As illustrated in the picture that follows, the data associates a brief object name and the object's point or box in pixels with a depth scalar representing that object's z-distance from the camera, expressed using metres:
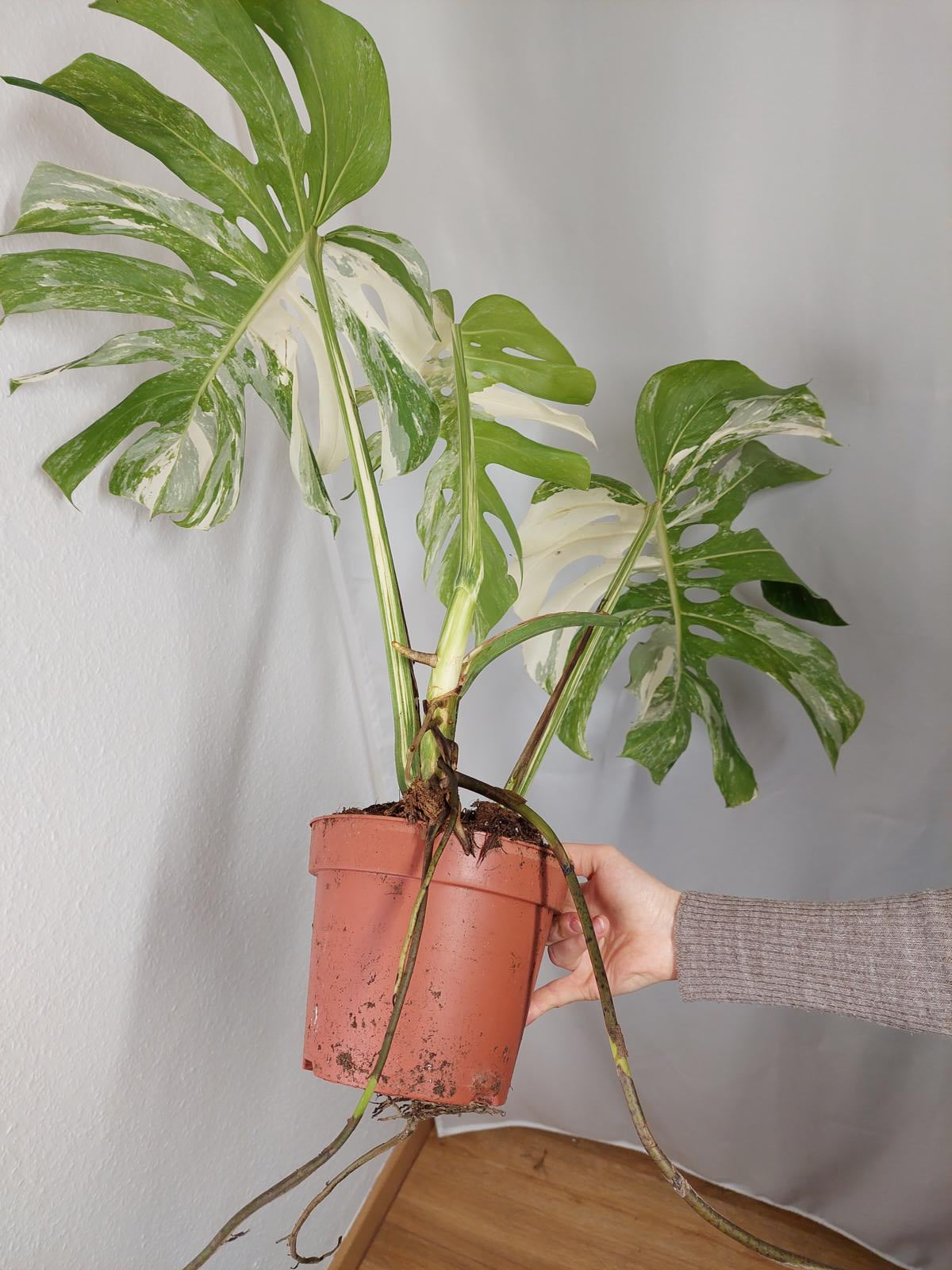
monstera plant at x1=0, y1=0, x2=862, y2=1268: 0.66
